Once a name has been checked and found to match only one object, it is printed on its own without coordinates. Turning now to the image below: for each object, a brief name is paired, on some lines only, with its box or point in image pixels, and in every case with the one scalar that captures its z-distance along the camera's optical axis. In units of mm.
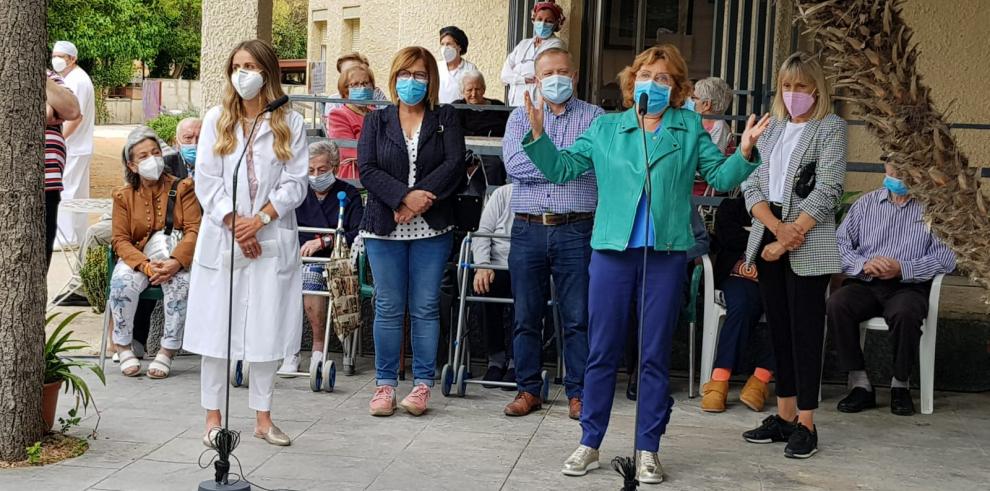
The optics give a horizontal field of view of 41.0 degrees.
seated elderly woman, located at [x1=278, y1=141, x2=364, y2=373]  8305
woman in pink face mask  6652
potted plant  6457
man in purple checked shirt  7039
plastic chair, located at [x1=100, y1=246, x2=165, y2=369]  8216
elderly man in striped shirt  7738
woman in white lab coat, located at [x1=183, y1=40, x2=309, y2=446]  6441
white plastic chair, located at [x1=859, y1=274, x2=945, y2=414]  7781
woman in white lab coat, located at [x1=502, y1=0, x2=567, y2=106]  10289
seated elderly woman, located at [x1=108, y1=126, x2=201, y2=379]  8227
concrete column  10297
